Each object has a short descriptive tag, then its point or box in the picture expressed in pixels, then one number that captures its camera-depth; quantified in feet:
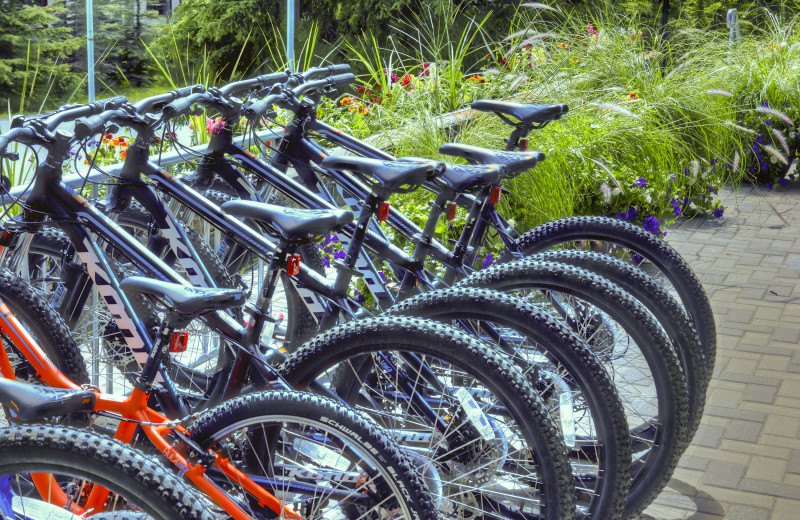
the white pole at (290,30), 20.88
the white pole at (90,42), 17.42
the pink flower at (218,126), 11.46
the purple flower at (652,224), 19.30
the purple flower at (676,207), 21.56
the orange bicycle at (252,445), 7.16
